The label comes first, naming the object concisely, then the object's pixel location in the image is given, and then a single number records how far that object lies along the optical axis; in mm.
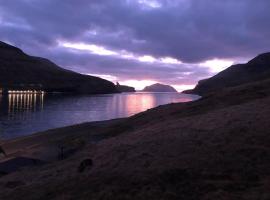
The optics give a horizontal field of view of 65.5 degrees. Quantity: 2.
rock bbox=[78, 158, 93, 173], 7773
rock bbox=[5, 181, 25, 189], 7978
